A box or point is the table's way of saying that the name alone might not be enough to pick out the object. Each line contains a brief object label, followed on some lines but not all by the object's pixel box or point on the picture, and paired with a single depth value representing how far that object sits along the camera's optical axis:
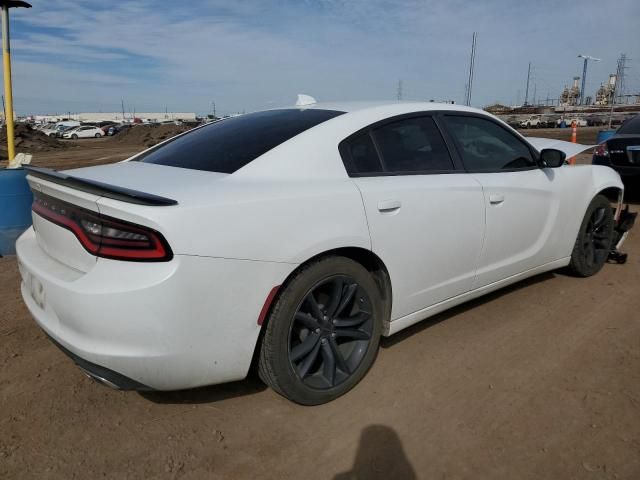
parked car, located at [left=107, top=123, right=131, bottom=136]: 51.78
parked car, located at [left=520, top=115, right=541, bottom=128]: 44.65
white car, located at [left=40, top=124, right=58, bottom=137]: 49.31
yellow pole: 5.79
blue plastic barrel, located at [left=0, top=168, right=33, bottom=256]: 4.73
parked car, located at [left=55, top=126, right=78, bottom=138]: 48.04
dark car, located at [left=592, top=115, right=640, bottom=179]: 7.19
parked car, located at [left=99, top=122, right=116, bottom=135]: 50.97
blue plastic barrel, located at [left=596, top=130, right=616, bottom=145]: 11.66
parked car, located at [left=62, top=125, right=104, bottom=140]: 47.56
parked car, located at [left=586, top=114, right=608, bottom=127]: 43.93
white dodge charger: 1.99
